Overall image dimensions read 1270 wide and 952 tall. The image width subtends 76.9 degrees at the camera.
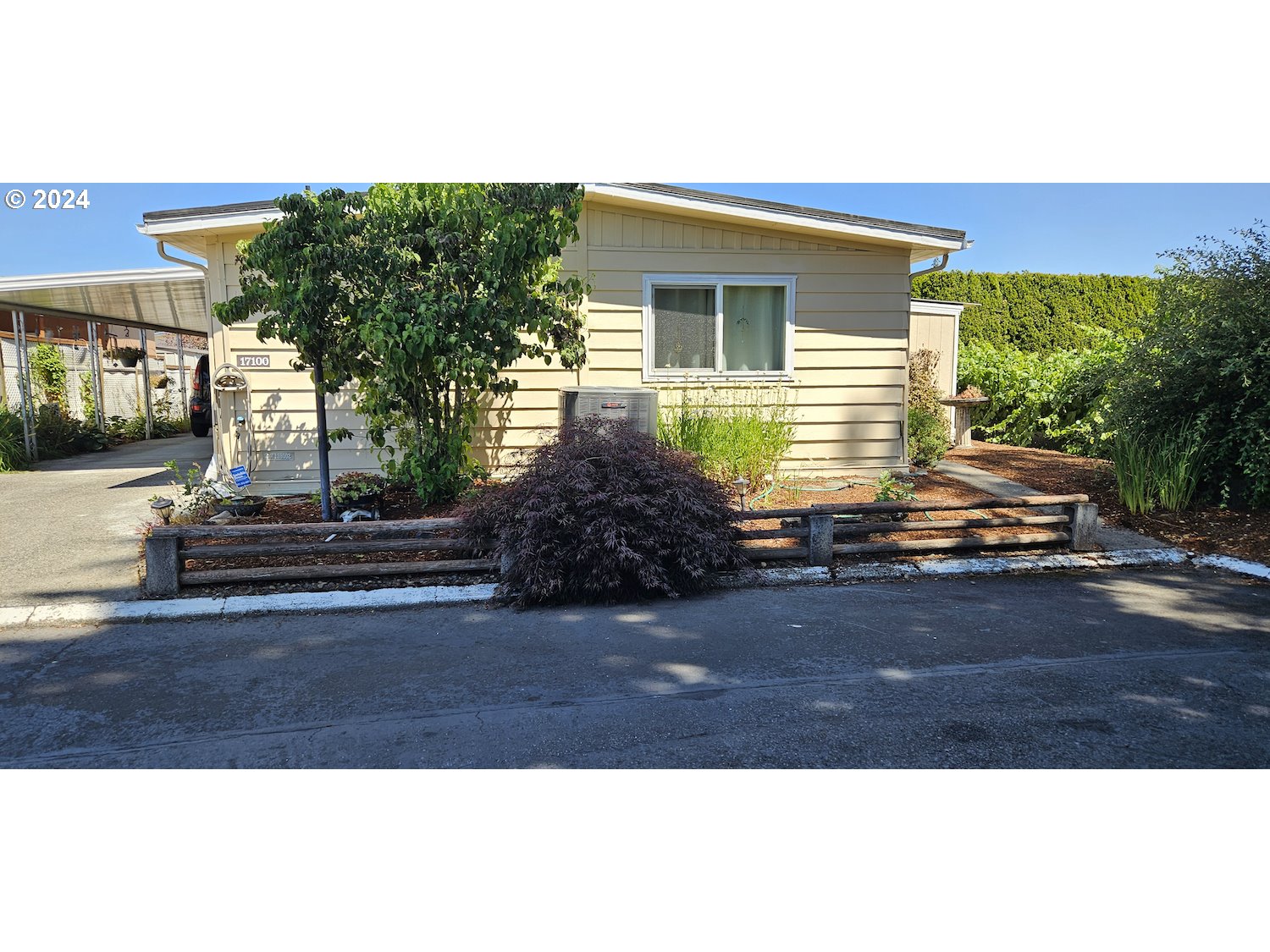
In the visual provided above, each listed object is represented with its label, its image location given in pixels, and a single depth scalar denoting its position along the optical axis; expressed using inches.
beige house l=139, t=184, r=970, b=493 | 354.9
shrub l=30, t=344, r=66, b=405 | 625.6
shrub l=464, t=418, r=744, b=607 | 222.2
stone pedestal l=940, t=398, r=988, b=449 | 529.7
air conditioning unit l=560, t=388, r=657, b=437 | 334.6
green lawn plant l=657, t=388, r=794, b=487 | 332.2
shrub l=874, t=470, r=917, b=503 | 313.6
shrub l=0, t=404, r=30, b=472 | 503.8
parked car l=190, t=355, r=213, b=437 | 687.7
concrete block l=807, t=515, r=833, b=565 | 257.8
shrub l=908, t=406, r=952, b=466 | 439.2
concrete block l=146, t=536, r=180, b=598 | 228.2
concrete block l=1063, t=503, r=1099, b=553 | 275.0
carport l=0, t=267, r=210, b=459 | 467.2
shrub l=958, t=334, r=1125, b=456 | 499.5
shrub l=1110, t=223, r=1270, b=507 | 294.7
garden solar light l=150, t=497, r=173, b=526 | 263.9
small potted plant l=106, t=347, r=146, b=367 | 701.3
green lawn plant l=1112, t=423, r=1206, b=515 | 310.0
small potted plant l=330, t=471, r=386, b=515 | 298.0
